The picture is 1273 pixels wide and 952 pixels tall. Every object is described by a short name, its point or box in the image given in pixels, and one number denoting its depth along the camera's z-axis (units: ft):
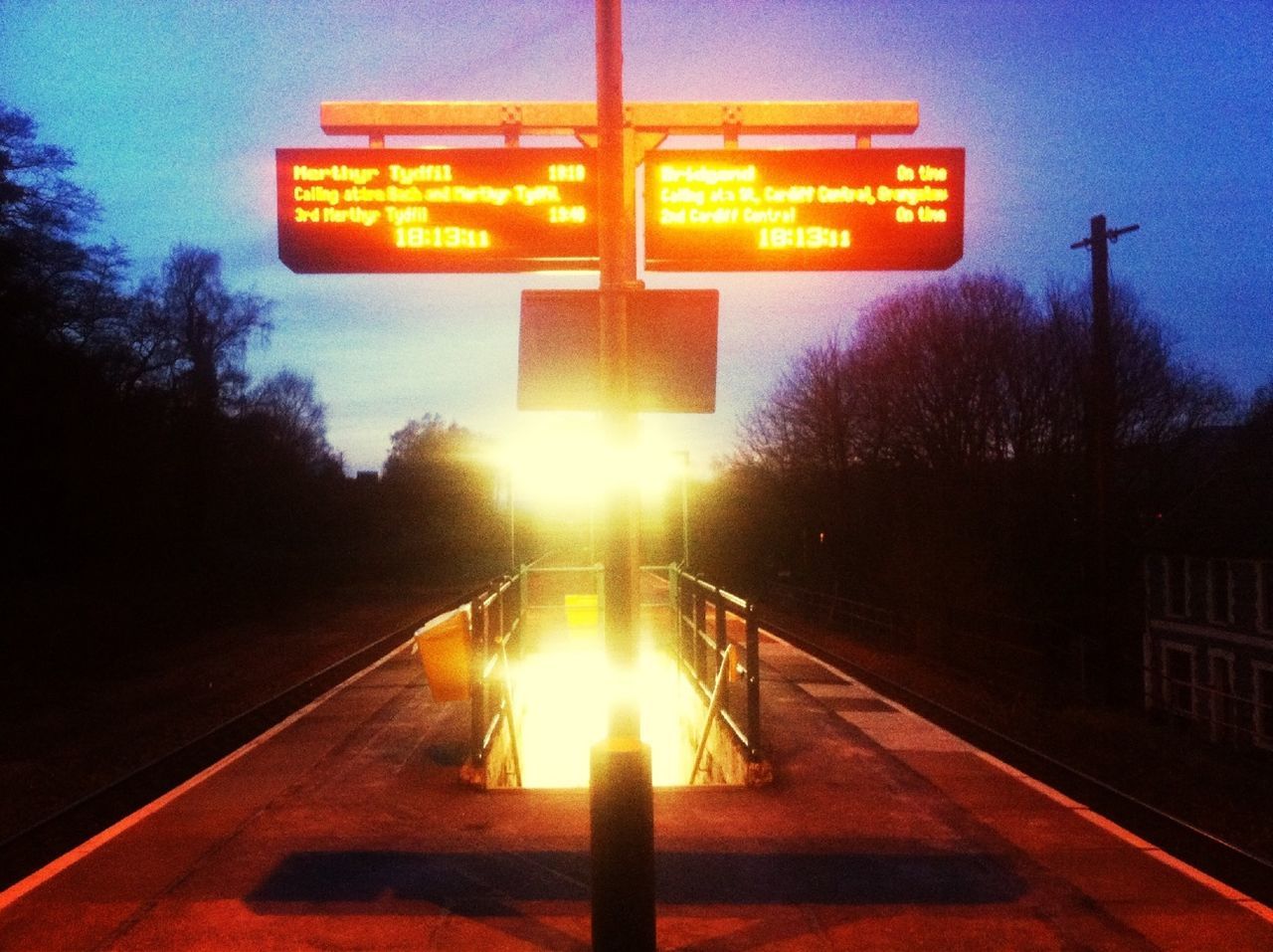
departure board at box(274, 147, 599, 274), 21.40
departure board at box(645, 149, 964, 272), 21.25
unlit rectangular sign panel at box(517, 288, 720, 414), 19.90
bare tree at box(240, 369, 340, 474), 192.65
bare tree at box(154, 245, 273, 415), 159.84
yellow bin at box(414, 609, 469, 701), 34.35
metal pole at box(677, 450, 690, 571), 77.90
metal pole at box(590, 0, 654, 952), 18.15
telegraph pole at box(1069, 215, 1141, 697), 67.97
